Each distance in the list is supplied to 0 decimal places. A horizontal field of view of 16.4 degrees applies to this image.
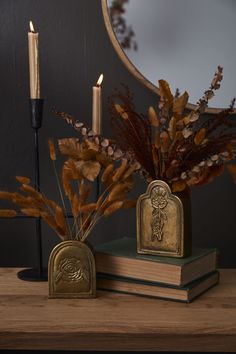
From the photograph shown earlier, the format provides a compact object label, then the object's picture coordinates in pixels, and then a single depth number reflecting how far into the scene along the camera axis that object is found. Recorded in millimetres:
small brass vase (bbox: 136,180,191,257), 1893
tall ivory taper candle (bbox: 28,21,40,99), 1979
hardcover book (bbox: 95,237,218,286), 1857
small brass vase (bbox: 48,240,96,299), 1880
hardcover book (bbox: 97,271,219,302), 1854
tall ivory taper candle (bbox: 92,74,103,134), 2042
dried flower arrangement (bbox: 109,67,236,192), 1874
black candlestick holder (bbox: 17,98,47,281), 2028
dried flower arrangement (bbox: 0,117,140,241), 1905
